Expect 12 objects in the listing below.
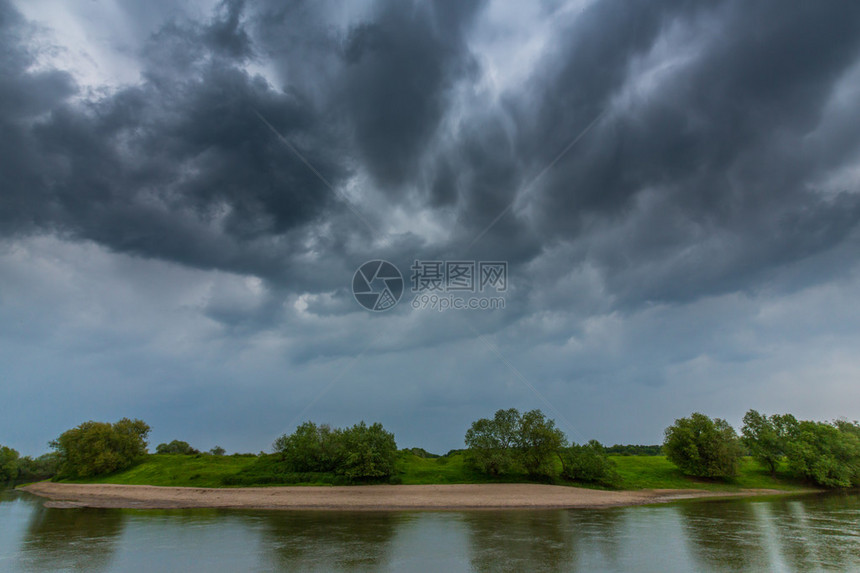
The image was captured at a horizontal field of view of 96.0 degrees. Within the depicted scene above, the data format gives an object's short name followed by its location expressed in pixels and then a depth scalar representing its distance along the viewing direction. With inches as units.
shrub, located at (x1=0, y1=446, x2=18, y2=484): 4865.9
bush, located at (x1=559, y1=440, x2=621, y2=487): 2974.9
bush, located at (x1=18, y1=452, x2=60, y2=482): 5157.5
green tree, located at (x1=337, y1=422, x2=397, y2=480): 2854.3
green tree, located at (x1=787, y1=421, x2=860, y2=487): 3065.9
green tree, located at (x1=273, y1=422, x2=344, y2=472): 3149.6
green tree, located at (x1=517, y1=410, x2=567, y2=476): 2967.5
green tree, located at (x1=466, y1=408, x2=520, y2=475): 3016.7
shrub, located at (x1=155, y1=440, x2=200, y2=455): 5812.0
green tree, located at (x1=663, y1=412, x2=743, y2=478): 3142.2
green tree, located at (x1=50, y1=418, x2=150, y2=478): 3961.6
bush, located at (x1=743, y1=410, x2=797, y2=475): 3378.4
